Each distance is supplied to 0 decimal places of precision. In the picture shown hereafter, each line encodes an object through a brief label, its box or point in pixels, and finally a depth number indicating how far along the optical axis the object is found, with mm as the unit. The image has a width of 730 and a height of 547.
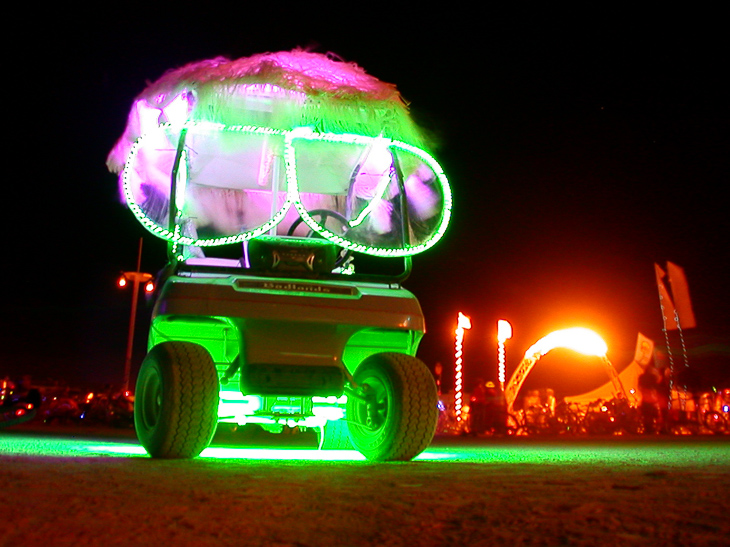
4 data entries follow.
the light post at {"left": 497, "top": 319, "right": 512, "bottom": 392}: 25172
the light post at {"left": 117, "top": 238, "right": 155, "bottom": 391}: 22422
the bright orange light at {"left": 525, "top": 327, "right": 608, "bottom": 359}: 24312
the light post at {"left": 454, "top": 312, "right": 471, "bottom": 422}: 21359
